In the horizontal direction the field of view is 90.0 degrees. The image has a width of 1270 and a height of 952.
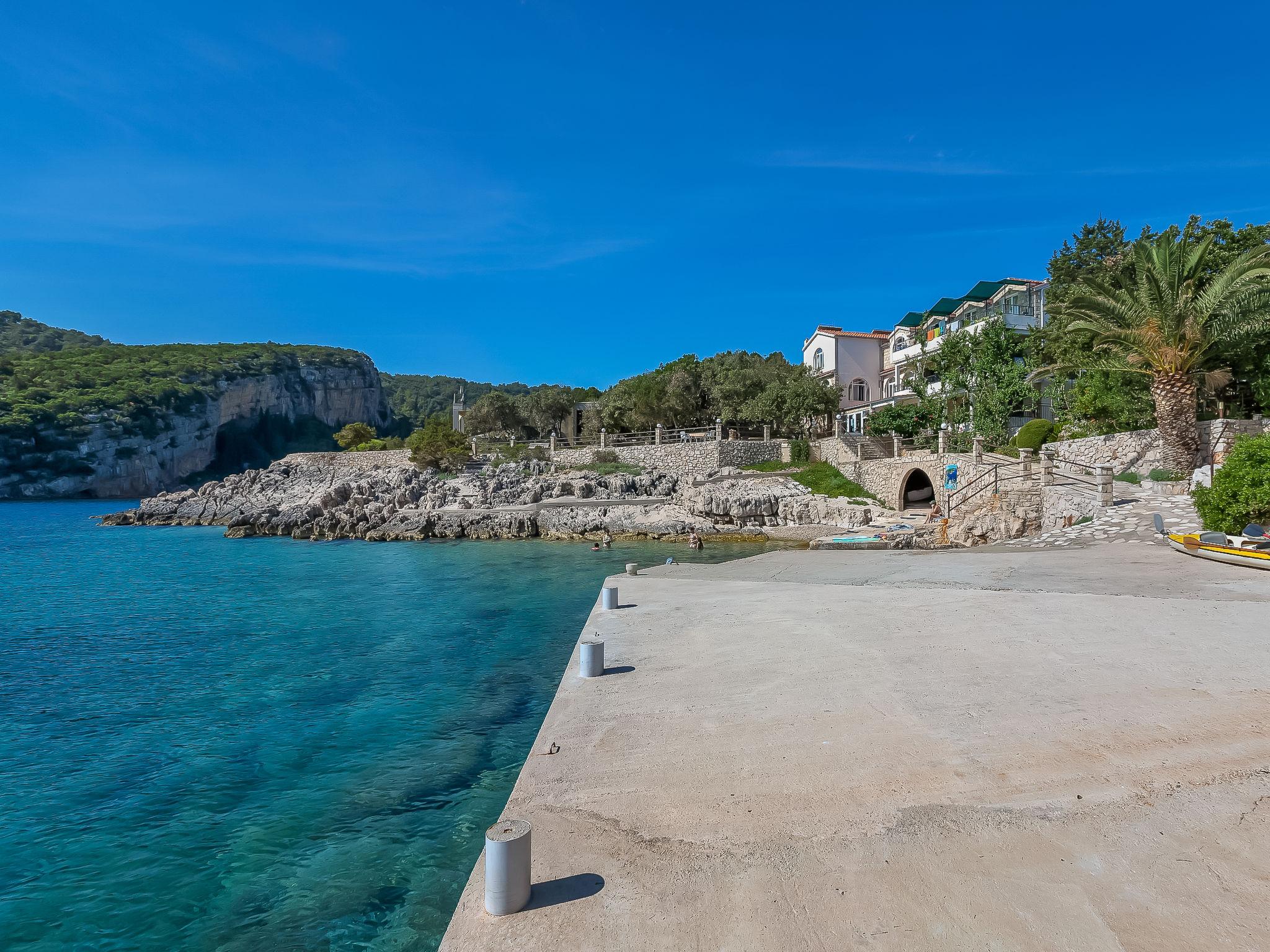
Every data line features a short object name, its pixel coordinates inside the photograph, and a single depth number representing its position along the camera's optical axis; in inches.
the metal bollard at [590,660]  299.9
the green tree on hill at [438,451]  2181.3
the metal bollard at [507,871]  140.9
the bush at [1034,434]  1192.8
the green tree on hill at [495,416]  2701.8
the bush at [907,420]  1604.3
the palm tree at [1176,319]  773.3
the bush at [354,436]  3193.9
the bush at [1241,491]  573.0
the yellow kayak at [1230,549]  490.8
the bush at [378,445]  2867.9
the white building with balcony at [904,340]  1764.3
